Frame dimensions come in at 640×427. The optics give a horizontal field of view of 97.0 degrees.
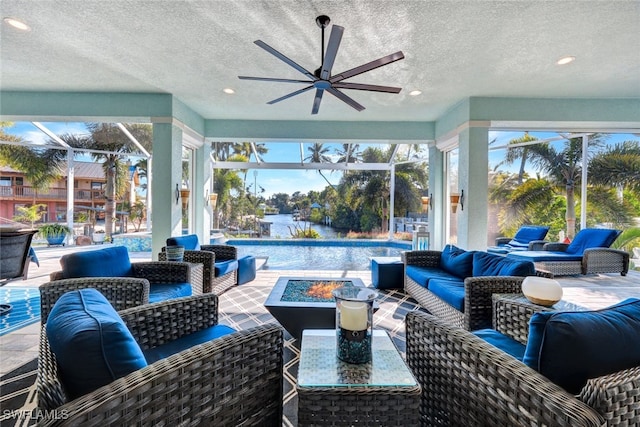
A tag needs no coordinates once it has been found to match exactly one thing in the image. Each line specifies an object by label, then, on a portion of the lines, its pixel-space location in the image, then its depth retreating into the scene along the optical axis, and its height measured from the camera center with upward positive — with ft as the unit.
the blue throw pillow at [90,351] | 2.86 -1.45
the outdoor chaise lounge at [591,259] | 16.56 -2.60
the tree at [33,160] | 22.70 +4.29
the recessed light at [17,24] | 8.97 +6.07
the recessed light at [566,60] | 10.77 +6.02
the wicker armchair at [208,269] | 11.60 -2.33
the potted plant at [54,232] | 24.12 -1.79
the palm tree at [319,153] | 26.94 +5.78
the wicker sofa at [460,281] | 7.66 -2.28
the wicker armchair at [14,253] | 9.66 -1.50
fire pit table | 7.52 -2.54
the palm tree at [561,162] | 20.49 +3.93
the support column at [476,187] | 14.94 +1.44
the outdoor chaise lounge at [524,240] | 19.32 -1.84
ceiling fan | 7.47 +4.34
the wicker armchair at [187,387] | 2.59 -1.93
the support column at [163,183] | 14.93 +1.54
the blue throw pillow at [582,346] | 2.95 -1.39
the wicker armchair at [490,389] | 2.63 -1.95
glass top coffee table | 3.51 -2.32
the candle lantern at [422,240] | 20.08 -1.86
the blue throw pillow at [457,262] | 10.39 -1.85
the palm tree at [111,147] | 23.91 +5.86
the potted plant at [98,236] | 26.12 -2.26
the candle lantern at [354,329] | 4.01 -1.65
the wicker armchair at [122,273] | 6.95 -1.78
